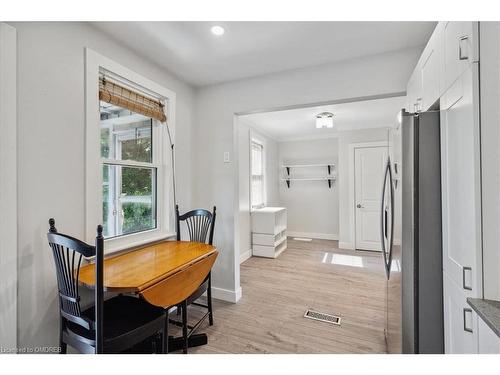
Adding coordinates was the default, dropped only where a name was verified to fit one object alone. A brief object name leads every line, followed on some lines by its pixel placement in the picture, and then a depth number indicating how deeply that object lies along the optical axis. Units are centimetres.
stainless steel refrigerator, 128
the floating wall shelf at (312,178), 539
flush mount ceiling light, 368
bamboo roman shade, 186
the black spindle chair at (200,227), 223
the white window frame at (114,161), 173
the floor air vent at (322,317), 225
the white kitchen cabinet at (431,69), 135
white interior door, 448
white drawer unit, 428
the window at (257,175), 477
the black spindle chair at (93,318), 118
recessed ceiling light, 178
